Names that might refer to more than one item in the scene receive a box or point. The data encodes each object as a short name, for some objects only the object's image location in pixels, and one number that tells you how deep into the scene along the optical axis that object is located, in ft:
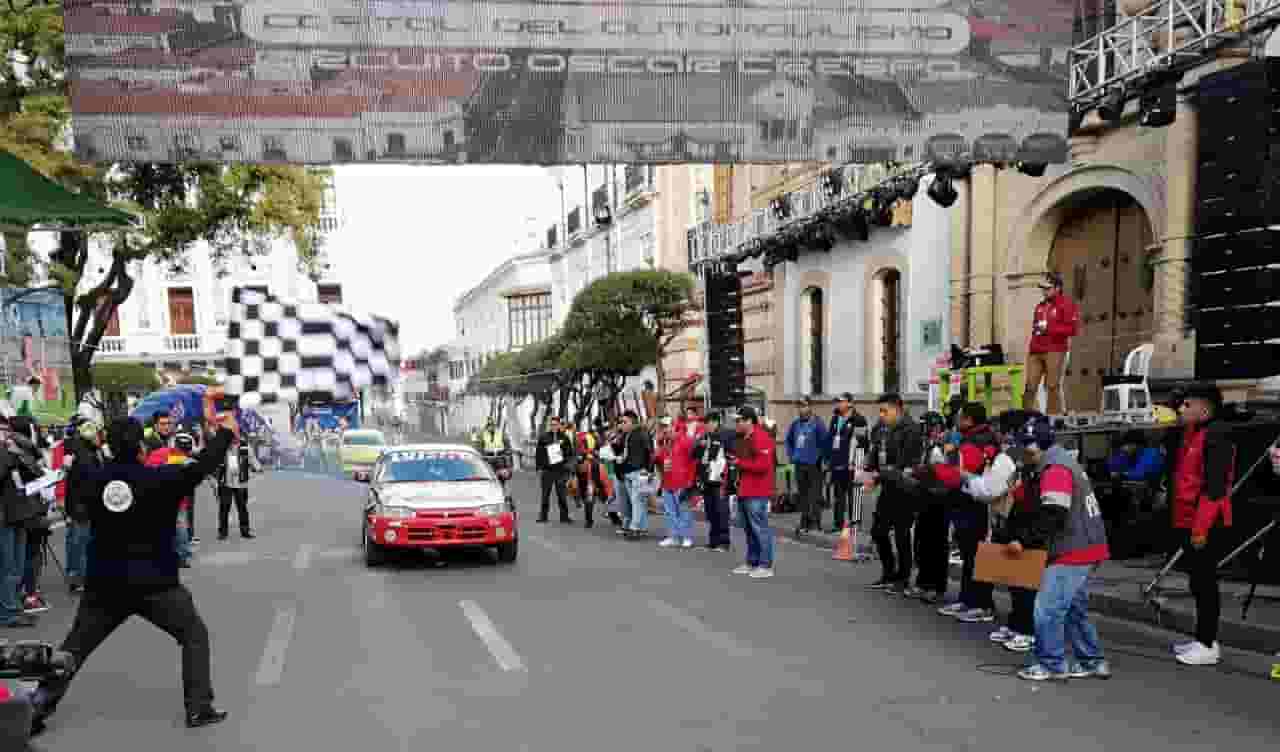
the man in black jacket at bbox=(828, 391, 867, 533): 40.91
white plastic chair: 33.32
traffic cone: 37.76
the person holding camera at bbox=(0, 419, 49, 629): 26.13
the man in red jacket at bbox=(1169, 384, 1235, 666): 20.95
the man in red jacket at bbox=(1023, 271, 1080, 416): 38.75
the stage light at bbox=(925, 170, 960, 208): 41.55
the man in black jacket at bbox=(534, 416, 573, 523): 50.96
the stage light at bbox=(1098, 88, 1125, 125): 34.55
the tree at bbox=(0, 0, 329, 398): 47.54
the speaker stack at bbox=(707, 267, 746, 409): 73.36
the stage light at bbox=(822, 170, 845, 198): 63.26
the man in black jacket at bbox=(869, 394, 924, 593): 28.49
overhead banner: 28.99
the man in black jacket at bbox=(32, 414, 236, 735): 17.21
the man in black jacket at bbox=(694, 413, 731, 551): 39.63
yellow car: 88.74
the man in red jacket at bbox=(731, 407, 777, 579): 32.89
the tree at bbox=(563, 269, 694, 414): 84.33
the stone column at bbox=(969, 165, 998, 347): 54.29
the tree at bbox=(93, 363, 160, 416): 125.39
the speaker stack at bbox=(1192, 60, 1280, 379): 32.14
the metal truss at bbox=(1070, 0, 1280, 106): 32.09
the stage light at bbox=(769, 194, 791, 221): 71.77
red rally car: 34.27
